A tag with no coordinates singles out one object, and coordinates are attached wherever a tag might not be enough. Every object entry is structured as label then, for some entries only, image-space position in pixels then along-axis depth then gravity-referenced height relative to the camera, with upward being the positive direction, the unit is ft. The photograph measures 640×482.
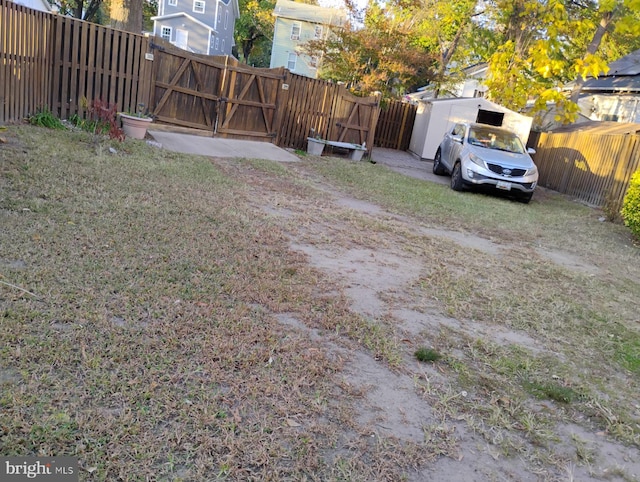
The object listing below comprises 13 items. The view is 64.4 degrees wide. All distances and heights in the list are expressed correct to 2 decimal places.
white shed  61.05 +2.63
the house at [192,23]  120.57 +15.70
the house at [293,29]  134.21 +20.69
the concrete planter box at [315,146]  48.48 -3.07
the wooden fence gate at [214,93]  39.37 +0.22
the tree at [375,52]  61.77 +8.36
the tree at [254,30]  159.74 +23.24
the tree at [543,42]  53.72 +12.47
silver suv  39.37 -1.50
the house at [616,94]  69.00 +9.35
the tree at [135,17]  60.08 +7.54
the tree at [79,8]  122.56 +16.17
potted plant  32.42 -2.58
